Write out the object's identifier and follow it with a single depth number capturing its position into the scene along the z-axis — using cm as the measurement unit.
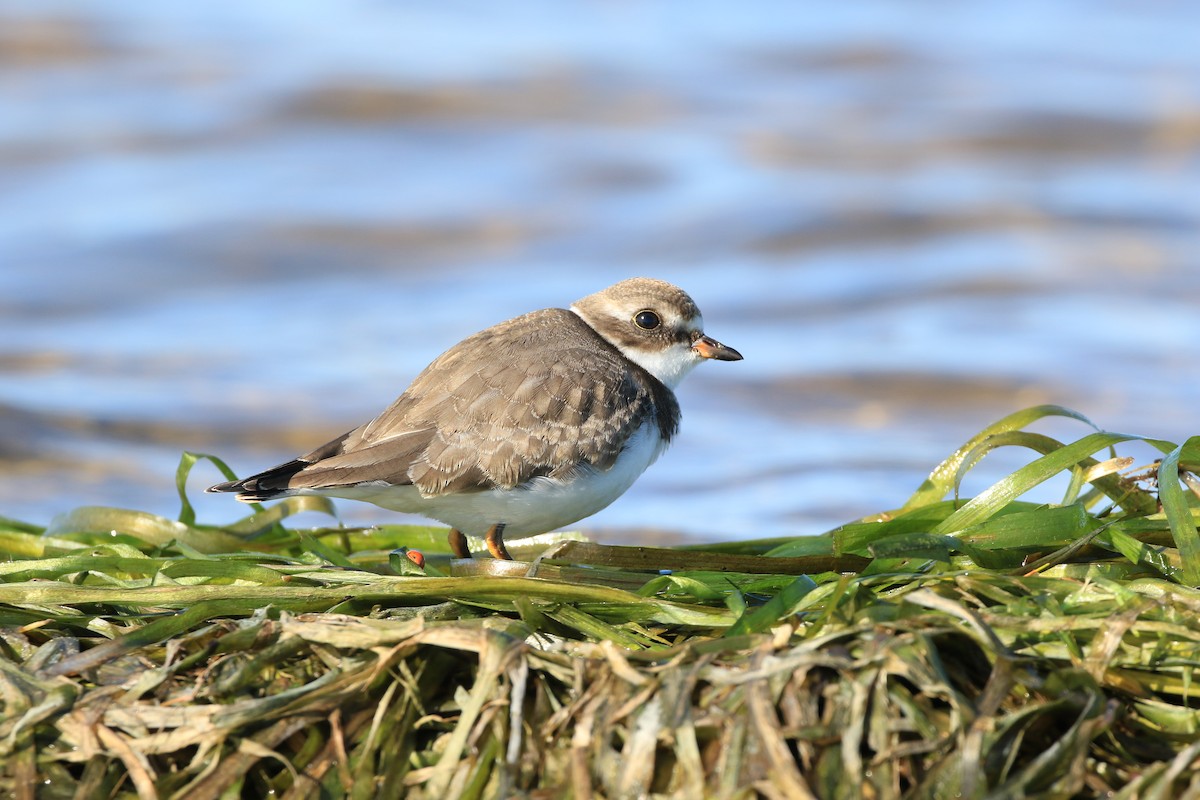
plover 955
